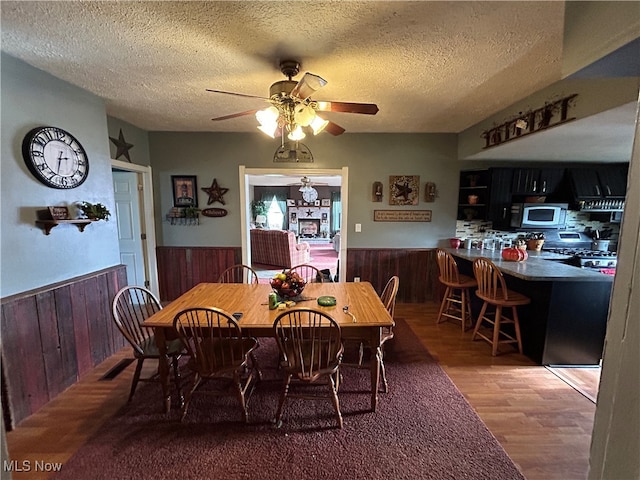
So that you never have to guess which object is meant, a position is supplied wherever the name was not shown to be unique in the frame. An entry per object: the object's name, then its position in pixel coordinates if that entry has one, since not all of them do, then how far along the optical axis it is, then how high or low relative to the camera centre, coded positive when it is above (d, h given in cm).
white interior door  387 -27
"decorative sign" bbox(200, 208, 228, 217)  412 -9
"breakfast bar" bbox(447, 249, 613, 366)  251 -92
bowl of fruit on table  226 -61
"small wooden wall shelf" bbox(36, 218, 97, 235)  216 -15
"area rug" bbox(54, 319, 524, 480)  163 -145
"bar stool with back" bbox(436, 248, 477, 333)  325 -84
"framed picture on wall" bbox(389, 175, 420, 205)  410 +25
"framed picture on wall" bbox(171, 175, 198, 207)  405 +20
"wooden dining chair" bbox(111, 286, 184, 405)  204 -104
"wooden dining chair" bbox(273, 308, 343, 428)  180 -98
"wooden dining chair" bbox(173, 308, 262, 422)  182 -97
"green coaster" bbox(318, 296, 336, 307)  218 -71
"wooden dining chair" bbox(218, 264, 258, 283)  412 -101
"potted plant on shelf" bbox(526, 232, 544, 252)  387 -45
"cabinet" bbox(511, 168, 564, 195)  394 +38
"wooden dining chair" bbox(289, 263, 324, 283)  293 -72
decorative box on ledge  407 -16
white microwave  397 -8
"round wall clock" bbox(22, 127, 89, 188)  210 +35
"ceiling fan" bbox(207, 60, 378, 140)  196 +68
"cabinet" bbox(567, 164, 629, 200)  396 +37
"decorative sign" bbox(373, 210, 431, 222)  416 -11
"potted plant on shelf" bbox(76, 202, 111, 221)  247 -6
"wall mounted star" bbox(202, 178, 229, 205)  405 +19
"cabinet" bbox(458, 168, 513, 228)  392 +18
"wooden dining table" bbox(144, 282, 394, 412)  192 -76
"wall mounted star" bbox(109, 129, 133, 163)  336 +68
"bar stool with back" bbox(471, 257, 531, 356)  269 -83
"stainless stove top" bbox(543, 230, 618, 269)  422 -50
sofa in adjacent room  642 -98
